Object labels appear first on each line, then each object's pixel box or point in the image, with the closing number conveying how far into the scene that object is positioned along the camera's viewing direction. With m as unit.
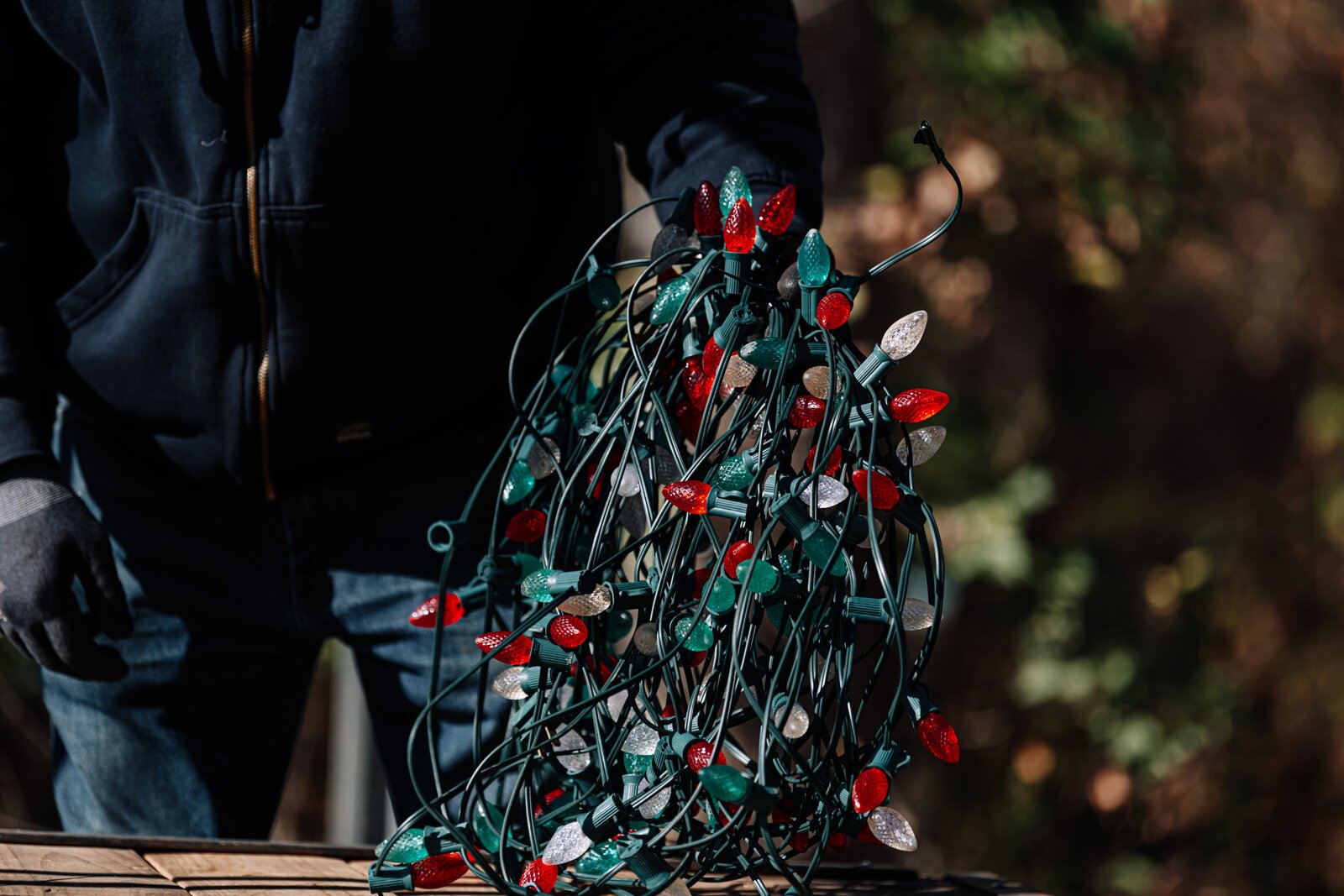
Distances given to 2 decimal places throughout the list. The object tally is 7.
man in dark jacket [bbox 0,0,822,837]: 3.05
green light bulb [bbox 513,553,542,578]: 2.83
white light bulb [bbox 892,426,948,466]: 2.74
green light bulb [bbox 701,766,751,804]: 2.58
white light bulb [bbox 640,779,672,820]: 2.68
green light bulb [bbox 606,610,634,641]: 2.82
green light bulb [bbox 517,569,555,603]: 2.70
